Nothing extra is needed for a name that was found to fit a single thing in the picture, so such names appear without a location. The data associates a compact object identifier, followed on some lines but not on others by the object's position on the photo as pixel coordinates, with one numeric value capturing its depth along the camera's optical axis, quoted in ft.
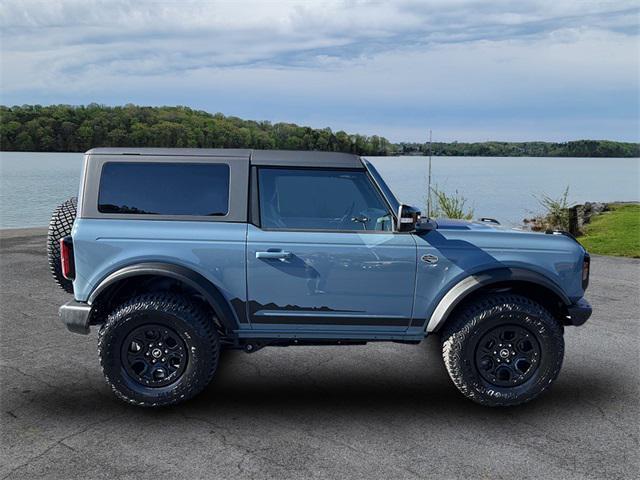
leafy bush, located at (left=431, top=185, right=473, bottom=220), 47.62
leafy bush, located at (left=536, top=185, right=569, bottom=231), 51.85
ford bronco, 14.51
